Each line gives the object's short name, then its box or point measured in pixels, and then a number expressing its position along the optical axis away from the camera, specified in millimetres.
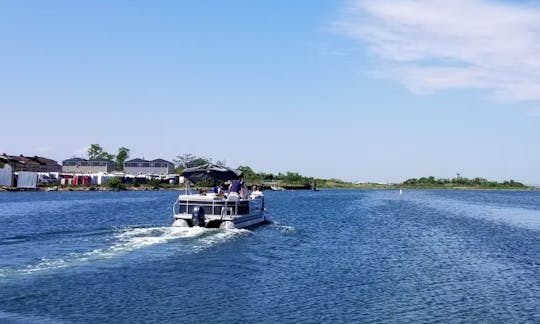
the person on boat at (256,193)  55412
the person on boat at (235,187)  48844
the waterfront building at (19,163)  164175
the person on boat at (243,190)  49822
